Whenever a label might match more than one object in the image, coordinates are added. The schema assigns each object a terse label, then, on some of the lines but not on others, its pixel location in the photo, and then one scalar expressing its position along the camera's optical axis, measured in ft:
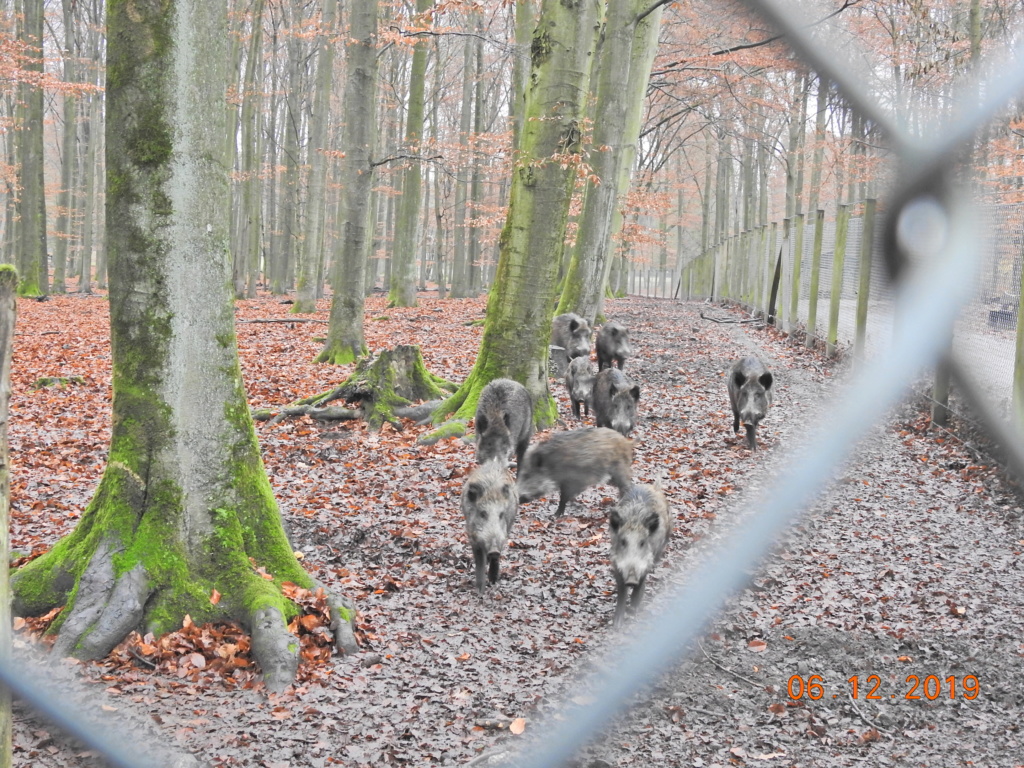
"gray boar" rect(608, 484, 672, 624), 16.39
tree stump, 30.96
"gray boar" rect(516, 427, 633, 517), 23.03
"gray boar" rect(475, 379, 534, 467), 24.89
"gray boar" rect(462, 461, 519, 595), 18.03
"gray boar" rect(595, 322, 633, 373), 41.55
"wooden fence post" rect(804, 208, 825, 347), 47.50
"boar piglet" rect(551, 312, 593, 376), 40.78
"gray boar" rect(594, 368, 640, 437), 29.32
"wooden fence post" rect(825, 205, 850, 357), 41.65
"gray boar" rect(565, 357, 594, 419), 33.47
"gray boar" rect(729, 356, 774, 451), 28.58
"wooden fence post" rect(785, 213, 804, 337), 55.11
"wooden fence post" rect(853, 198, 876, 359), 27.56
